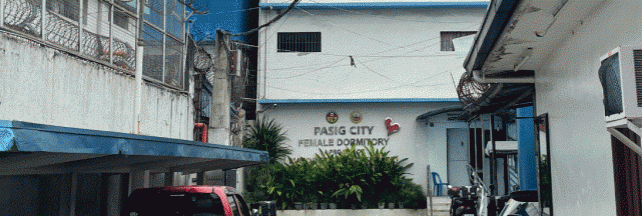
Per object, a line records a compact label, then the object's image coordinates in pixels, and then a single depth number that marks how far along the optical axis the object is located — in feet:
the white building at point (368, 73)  76.95
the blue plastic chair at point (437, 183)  75.72
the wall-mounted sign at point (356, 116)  76.95
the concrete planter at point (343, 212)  69.31
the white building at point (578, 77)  18.78
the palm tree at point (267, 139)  73.41
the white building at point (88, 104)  22.93
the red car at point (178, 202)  28.09
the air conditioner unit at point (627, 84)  13.14
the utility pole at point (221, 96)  57.98
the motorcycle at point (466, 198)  43.14
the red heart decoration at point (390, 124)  76.69
